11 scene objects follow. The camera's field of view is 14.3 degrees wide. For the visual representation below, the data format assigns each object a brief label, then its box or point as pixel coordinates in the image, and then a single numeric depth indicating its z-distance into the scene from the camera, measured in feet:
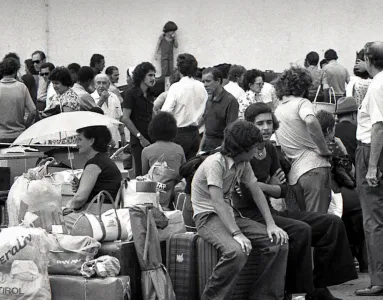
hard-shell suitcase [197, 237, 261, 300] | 37.50
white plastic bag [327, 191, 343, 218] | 46.38
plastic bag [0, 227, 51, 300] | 35.12
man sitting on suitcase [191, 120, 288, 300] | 36.34
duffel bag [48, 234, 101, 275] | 36.11
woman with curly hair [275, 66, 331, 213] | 43.23
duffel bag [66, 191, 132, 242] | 36.97
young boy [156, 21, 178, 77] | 96.57
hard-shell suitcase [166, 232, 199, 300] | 38.00
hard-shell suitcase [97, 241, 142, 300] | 36.66
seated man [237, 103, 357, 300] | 38.81
